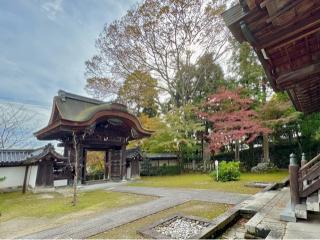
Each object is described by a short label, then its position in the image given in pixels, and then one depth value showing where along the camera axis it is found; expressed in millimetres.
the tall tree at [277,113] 13656
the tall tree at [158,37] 14133
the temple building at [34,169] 10008
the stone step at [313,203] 3418
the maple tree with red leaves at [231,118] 13953
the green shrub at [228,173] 10801
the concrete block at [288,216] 3544
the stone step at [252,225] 3420
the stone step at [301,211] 3498
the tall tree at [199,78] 17250
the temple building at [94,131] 10750
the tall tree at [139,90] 16859
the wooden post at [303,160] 5368
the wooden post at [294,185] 3699
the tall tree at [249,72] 15830
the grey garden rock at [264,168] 14516
